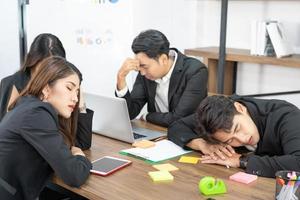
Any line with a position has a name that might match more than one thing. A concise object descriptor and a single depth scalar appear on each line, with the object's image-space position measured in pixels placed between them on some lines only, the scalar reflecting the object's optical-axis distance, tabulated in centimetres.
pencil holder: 170
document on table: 212
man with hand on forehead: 260
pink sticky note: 191
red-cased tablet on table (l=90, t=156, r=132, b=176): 199
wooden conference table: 181
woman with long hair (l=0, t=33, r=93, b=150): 252
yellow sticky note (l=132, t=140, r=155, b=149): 223
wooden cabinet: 318
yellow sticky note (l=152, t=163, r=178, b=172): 201
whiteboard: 371
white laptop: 227
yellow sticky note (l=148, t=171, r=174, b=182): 193
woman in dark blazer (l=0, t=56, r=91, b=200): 192
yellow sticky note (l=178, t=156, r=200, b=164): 209
